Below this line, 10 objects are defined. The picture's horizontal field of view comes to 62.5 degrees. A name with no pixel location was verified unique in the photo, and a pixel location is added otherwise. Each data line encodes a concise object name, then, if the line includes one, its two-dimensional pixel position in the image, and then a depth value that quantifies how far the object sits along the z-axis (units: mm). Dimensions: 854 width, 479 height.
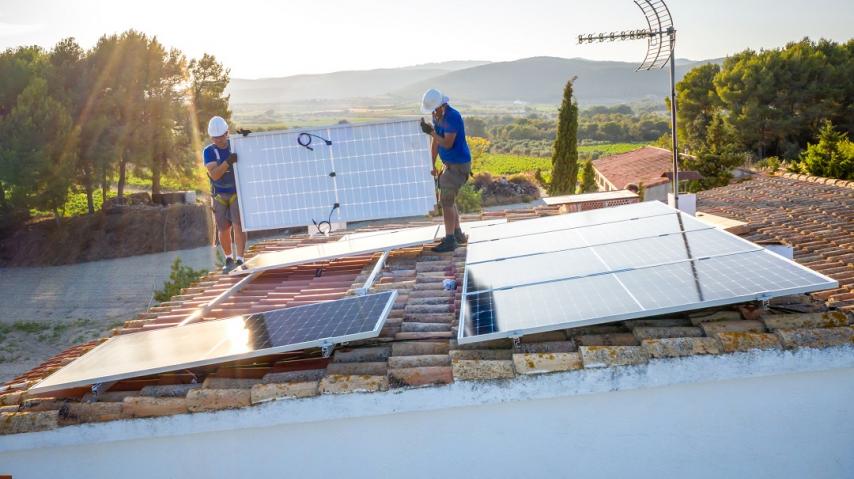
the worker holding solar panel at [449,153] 8516
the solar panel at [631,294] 4750
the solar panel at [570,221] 8523
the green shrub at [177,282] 17203
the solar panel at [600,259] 6031
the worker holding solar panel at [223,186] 9688
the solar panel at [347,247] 8477
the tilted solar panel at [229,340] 5281
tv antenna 10008
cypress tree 33438
